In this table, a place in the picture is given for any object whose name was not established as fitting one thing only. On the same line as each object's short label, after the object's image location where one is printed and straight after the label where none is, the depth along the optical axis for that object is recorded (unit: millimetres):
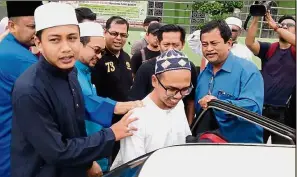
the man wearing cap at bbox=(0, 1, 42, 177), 1814
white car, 1103
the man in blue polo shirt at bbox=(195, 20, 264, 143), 1962
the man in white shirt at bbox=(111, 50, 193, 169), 1564
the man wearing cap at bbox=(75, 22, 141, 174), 1833
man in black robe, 1390
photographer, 3166
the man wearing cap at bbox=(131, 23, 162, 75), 3677
